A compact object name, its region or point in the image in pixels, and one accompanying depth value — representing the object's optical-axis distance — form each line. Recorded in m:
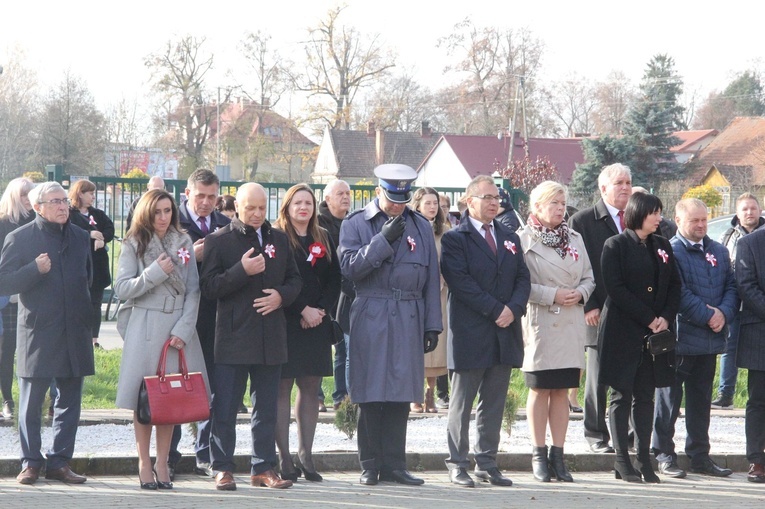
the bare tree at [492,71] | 59.91
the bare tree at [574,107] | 63.28
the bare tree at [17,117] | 56.88
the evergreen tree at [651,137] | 48.50
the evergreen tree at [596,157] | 46.53
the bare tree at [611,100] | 66.00
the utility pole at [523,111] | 52.29
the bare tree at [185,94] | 55.69
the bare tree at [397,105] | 60.06
